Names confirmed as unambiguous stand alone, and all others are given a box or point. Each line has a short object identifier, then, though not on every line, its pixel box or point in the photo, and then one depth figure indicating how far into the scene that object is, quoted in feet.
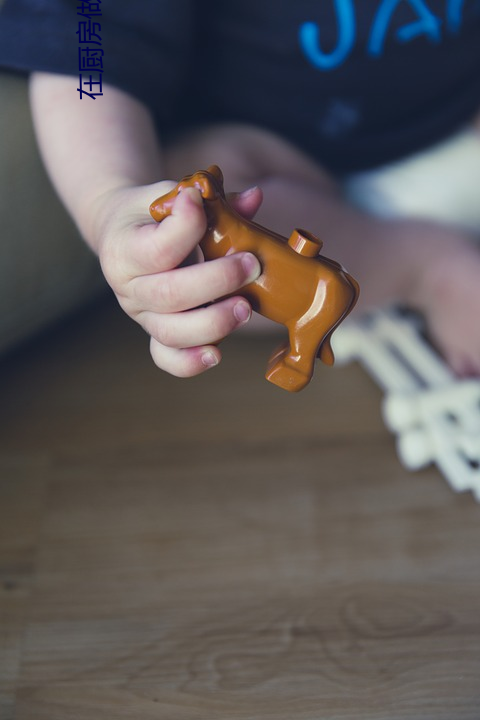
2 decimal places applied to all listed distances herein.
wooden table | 1.48
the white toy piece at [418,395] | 1.91
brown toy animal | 1.18
